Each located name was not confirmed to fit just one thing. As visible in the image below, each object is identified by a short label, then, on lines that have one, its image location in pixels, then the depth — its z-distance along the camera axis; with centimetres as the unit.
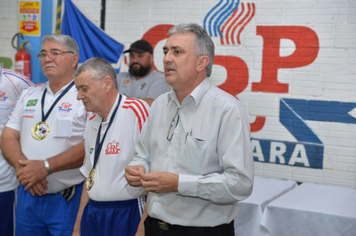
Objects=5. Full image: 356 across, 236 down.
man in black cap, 372
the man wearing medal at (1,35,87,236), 260
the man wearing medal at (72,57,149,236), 223
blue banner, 438
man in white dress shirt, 169
